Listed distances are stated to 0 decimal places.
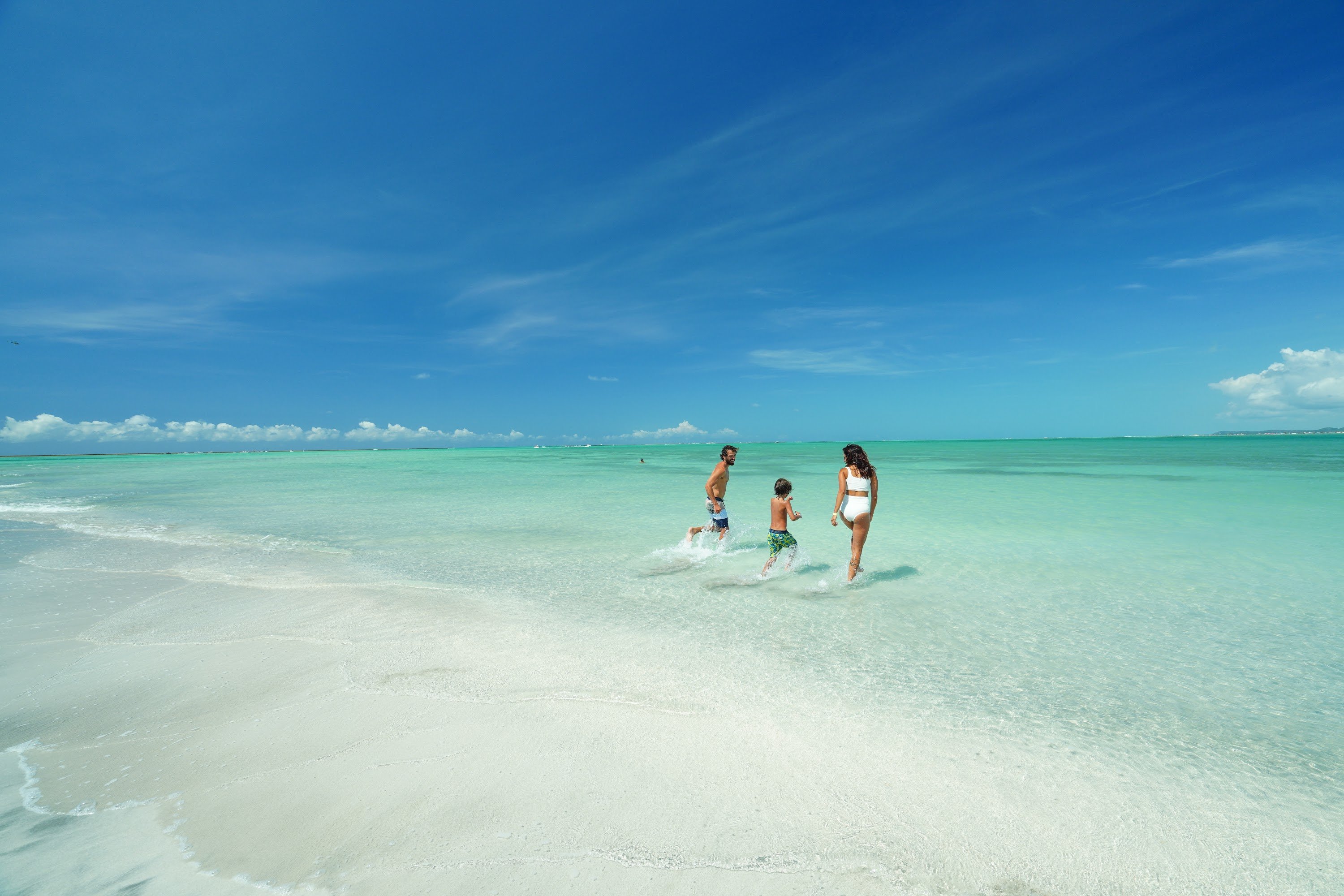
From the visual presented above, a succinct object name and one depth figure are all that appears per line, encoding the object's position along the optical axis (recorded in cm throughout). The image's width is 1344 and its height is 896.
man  1035
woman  795
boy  852
